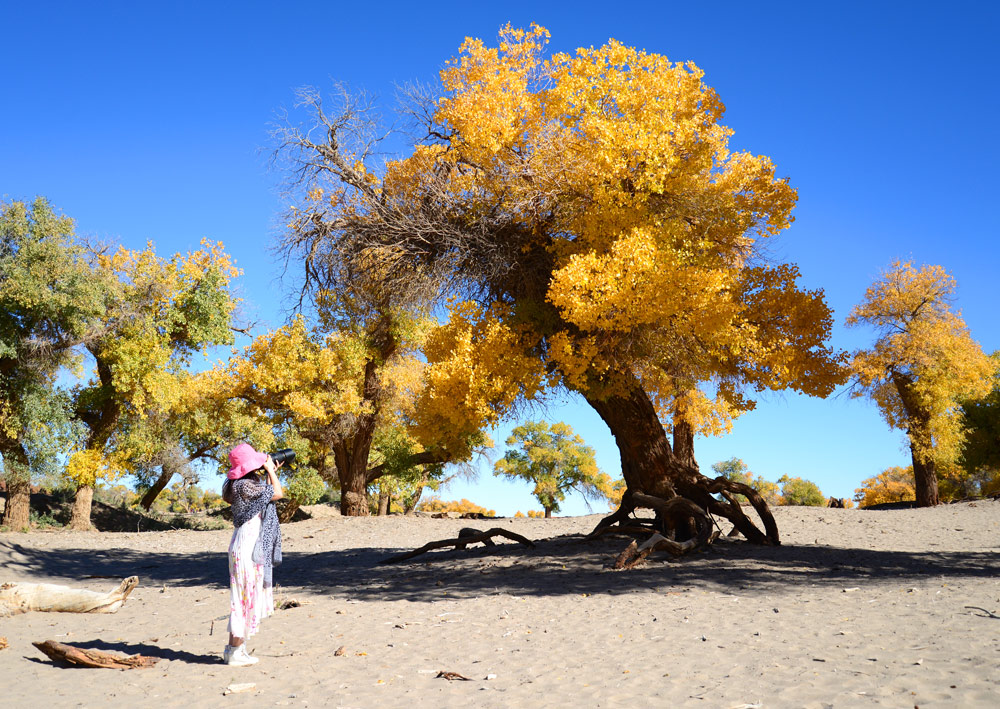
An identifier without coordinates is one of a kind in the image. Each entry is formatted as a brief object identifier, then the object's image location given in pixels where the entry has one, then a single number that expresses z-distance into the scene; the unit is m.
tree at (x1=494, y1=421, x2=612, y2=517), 35.81
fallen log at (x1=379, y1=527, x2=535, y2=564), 13.42
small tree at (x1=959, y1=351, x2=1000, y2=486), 19.58
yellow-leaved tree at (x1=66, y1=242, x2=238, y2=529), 20.64
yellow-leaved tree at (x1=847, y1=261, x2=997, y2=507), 24.38
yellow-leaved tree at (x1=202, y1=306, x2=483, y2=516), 20.58
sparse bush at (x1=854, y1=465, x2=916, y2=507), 43.81
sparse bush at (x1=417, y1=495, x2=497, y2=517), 46.62
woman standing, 6.46
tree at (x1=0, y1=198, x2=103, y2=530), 19.38
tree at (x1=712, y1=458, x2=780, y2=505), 47.84
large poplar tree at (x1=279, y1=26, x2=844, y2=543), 10.74
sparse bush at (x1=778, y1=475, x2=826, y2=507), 47.47
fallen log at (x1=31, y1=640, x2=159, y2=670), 6.50
